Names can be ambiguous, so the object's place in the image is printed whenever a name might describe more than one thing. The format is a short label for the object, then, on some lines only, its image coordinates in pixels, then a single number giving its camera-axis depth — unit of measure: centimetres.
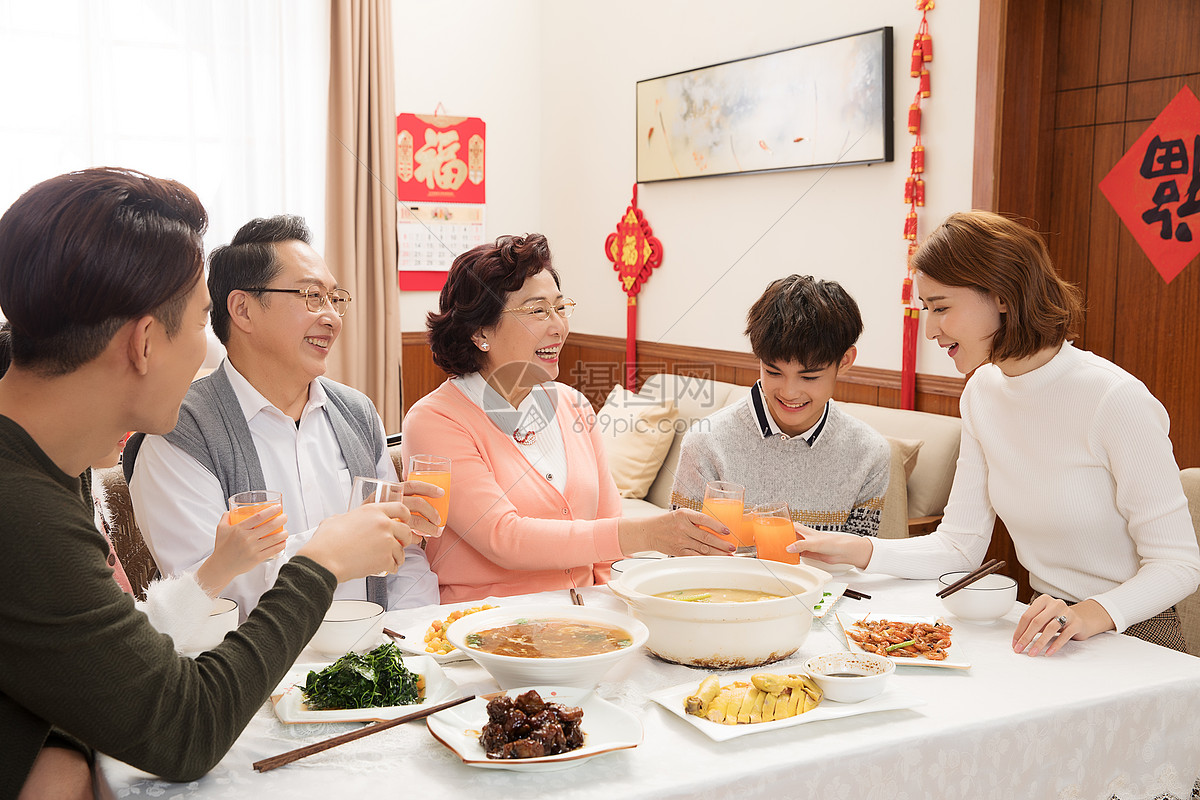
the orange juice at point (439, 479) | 153
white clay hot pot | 129
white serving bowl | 116
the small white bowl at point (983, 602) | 150
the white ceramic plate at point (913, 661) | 131
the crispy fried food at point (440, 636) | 137
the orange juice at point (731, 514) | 165
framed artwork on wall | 339
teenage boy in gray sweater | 213
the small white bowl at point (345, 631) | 132
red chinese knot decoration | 466
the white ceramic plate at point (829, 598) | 158
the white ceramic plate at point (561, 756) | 101
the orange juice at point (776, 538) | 163
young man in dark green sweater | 91
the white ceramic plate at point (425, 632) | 134
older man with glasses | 177
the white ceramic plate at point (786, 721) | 110
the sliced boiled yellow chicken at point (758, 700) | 114
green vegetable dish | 118
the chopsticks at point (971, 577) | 153
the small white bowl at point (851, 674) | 117
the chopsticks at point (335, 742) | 103
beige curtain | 463
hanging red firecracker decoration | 319
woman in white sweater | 165
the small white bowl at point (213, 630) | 125
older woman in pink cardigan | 190
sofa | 300
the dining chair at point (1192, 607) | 220
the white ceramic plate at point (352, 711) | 113
